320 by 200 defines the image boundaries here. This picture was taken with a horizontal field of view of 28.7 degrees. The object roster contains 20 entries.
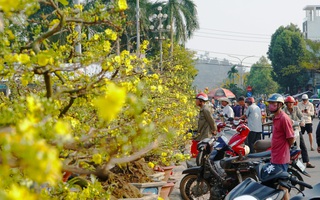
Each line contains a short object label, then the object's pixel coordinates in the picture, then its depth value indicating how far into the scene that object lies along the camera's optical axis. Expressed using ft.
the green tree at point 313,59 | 232.53
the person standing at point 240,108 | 62.51
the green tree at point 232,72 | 360.63
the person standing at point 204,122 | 36.91
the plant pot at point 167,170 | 31.49
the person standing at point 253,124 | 46.73
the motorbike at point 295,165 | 29.50
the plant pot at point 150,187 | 25.67
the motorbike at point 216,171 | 30.09
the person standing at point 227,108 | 60.44
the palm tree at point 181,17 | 151.94
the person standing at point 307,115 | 53.11
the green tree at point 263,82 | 376.48
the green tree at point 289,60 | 251.48
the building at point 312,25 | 345.72
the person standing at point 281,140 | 25.84
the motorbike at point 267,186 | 21.06
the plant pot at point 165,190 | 27.91
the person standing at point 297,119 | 43.24
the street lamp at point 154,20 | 142.18
